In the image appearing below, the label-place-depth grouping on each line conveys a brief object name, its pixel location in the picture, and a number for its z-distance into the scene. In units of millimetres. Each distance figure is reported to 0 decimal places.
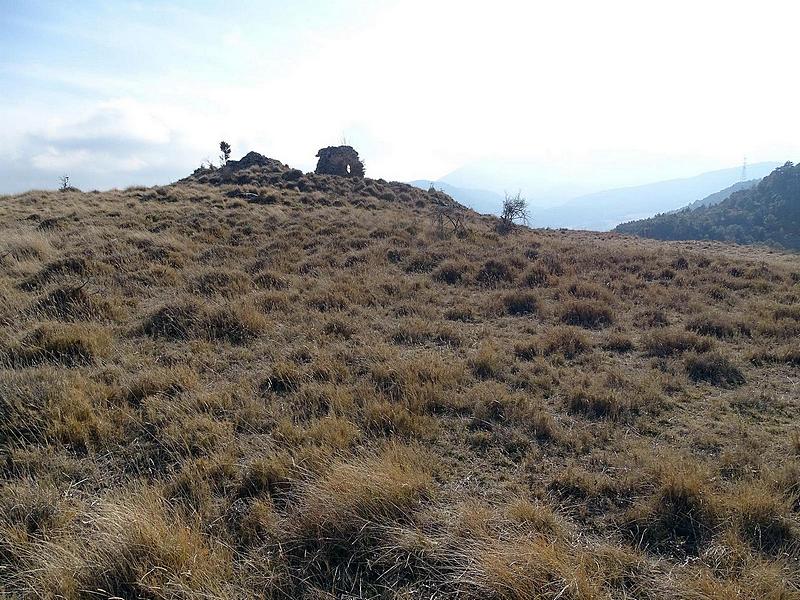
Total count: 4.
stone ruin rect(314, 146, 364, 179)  33969
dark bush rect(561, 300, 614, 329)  7680
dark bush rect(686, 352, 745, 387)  5477
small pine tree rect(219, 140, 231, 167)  36881
